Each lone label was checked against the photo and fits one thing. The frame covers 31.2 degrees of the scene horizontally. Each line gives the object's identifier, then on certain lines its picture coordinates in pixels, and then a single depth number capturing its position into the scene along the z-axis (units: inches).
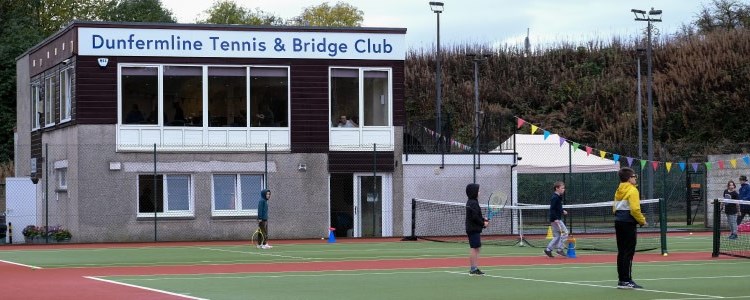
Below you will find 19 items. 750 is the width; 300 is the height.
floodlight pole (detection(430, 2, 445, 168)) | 1684.3
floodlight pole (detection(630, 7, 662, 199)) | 1904.5
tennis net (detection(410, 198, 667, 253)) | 1438.7
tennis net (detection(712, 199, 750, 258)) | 1114.1
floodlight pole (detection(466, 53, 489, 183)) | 1685.9
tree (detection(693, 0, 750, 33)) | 3533.5
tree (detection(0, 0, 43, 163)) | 2696.9
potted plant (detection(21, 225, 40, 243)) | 1566.2
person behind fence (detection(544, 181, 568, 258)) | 1126.4
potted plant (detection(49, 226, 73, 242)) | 1556.3
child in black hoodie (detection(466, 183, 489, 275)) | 901.2
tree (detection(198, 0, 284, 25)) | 4041.6
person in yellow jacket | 766.5
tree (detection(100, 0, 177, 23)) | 3533.5
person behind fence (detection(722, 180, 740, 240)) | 1376.7
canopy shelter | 1961.1
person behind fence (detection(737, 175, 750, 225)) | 1390.3
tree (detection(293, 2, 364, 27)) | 3964.1
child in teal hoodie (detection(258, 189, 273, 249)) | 1346.0
